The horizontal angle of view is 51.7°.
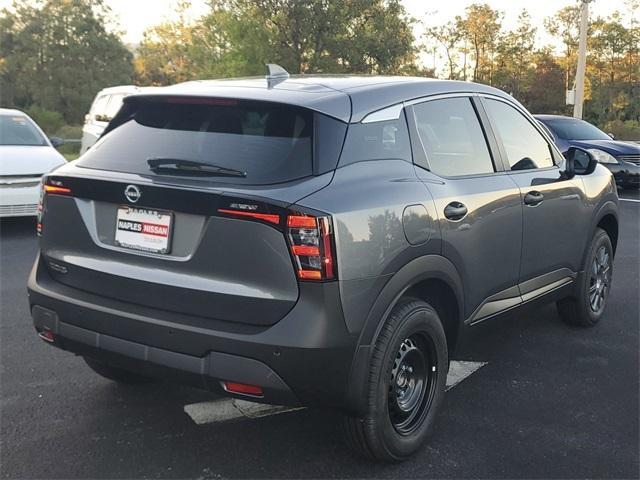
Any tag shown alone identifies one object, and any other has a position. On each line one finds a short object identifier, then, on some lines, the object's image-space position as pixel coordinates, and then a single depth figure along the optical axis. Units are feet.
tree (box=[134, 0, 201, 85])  186.19
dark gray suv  8.34
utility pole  73.17
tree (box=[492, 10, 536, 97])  144.05
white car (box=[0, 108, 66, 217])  26.96
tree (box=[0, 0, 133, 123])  151.84
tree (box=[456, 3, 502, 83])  144.05
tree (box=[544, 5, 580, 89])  138.31
